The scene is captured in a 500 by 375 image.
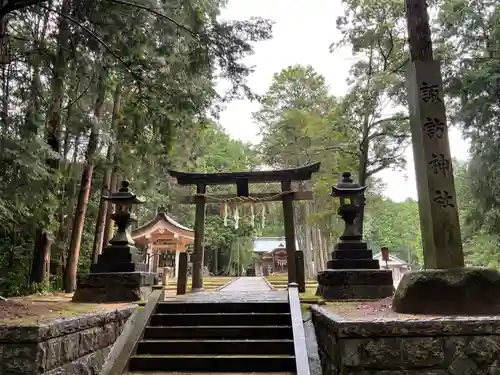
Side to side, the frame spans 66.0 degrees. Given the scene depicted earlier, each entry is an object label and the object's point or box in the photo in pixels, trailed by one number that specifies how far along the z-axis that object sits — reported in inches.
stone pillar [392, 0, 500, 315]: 172.4
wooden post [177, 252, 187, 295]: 323.0
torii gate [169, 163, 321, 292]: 385.1
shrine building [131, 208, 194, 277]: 788.0
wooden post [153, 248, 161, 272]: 866.1
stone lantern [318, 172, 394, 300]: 283.1
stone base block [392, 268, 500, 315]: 170.1
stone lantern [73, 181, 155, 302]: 279.6
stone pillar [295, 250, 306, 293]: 321.1
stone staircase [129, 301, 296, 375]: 192.5
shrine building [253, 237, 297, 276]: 1200.8
